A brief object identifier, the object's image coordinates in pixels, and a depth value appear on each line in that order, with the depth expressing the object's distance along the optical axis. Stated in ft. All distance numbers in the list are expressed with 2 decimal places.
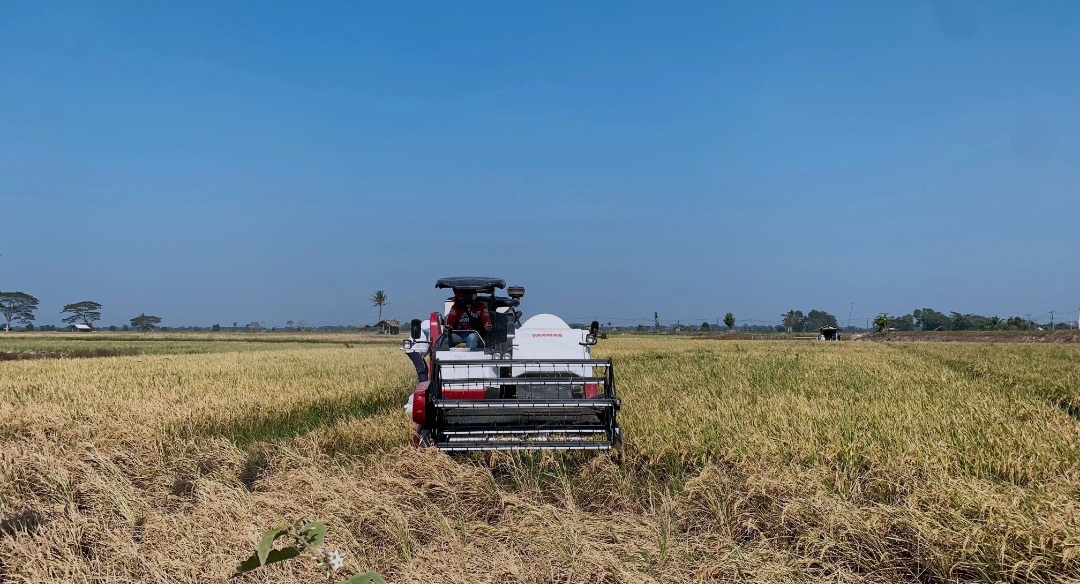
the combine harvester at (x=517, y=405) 19.67
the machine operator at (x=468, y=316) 29.43
